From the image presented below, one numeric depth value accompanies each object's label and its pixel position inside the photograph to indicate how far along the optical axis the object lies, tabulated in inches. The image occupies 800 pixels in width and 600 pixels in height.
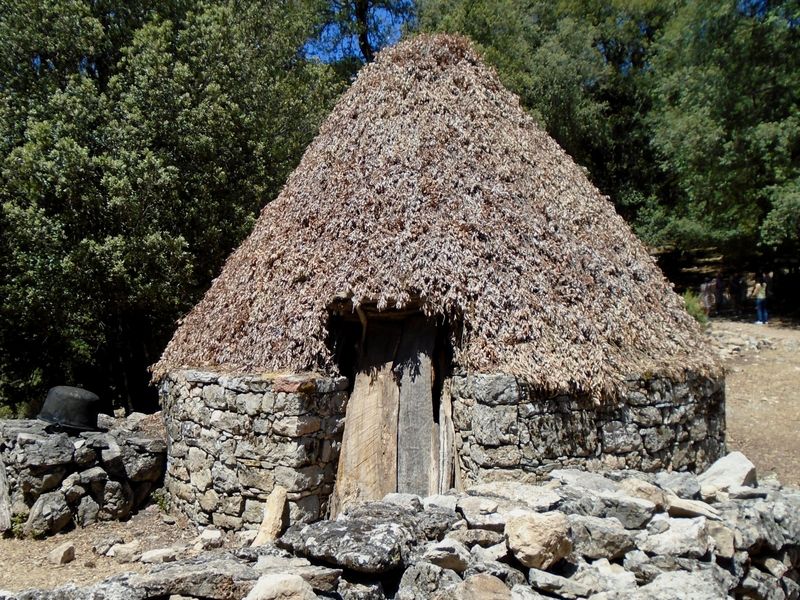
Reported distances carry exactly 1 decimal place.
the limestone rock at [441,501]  184.5
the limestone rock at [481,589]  137.3
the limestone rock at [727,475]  220.1
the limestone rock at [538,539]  148.1
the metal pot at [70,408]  286.0
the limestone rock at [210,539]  235.1
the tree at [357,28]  826.8
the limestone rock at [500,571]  146.1
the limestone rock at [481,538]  158.9
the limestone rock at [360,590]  141.3
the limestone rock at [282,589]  131.6
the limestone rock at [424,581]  142.0
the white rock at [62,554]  235.0
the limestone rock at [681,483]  201.5
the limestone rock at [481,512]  162.9
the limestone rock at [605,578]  149.4
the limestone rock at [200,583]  139.3
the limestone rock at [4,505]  263.9
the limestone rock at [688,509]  183.3
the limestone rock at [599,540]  161.5
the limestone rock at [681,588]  143.0
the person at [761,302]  682.8
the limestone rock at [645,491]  186.4
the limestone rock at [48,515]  260.7
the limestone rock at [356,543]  143.3
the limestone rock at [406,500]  182.9
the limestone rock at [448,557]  148.7
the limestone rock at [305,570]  141.4
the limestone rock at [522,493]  179.6
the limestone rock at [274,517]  224.1
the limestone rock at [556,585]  145.6
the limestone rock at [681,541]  162.1
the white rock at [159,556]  215.9
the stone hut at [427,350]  236.1
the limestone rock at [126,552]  237.8
